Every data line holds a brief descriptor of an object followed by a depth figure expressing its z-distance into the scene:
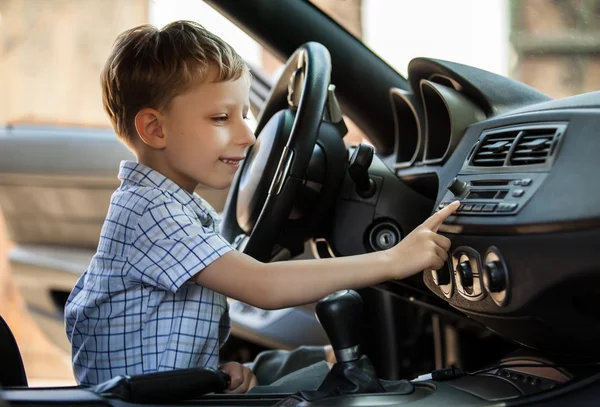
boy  1.05
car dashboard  0.88
